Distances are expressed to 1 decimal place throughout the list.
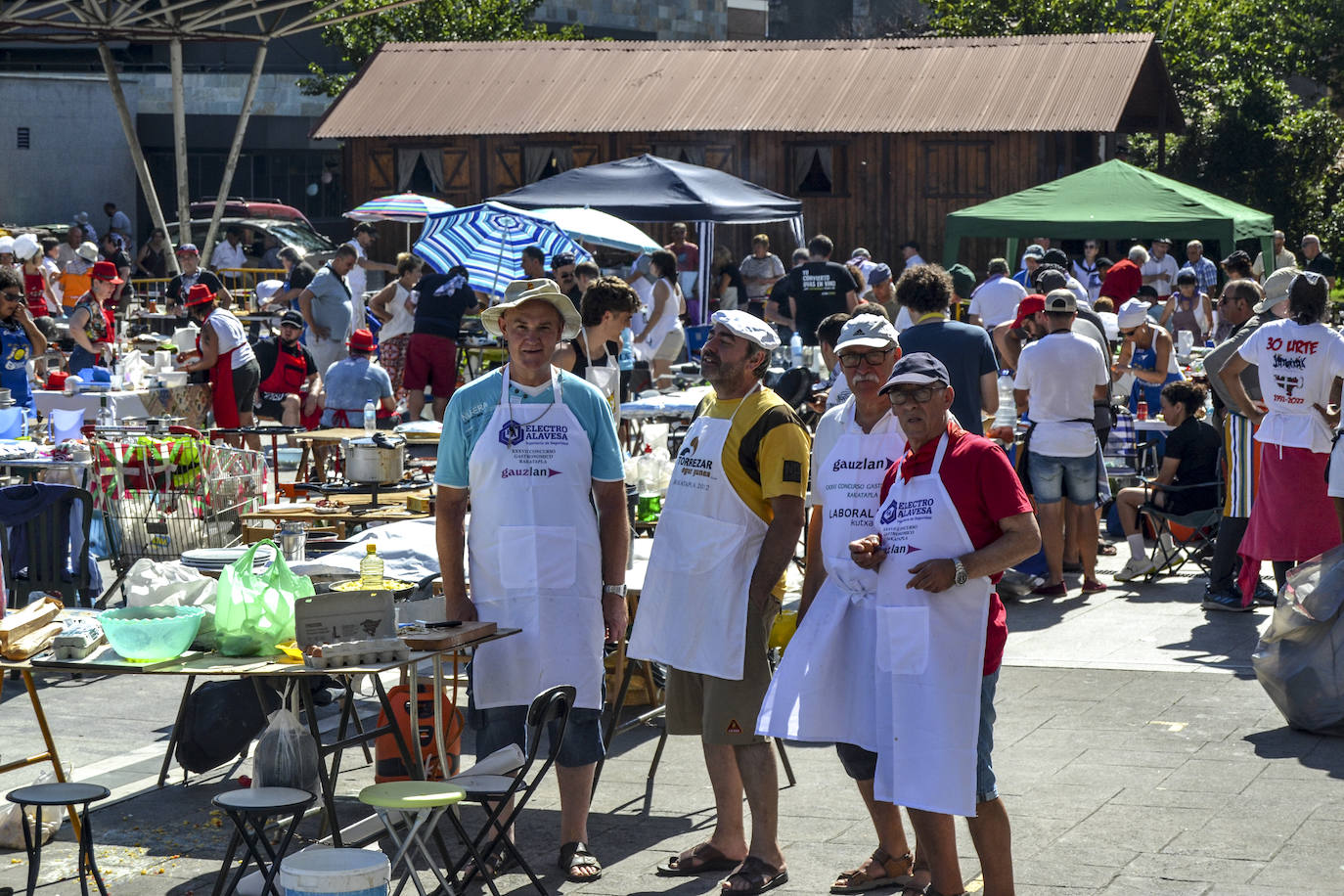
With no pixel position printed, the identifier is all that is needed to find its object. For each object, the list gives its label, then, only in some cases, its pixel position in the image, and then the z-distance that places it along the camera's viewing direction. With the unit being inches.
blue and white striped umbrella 1333.6
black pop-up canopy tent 1471.5
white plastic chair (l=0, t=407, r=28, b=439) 789.4
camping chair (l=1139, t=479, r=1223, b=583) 752.7
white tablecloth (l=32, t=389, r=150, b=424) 870.8
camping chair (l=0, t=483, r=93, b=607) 595.6
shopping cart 639.1
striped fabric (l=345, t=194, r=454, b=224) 1714.5
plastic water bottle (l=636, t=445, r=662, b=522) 621.0
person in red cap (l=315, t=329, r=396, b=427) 909.8
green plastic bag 390.7
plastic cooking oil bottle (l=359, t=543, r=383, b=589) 457.9
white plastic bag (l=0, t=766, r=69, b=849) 432.3
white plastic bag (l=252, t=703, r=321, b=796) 387.1
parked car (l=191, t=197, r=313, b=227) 2669.4
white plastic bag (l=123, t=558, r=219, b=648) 415.6
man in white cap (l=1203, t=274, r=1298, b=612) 675.3
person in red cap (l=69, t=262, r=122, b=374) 1117.2
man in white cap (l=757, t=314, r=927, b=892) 366.2
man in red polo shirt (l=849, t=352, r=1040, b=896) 339.6
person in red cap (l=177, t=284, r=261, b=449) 917.7
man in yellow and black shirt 402.9
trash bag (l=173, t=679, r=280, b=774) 469.0
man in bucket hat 408.0
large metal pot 627.2
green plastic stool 341.6
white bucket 319.5
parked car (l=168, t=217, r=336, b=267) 2423.0
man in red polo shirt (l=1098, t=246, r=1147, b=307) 1400.3
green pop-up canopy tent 1389.0
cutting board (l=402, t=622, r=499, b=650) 387.9
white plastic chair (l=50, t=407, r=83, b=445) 830.1
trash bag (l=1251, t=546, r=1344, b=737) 509.7
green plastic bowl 380.3
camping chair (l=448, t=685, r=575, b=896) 365.9
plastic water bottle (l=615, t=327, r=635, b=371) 1088.9
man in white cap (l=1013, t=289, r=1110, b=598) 728.9
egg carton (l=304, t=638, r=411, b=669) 369.3
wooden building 2175.5
